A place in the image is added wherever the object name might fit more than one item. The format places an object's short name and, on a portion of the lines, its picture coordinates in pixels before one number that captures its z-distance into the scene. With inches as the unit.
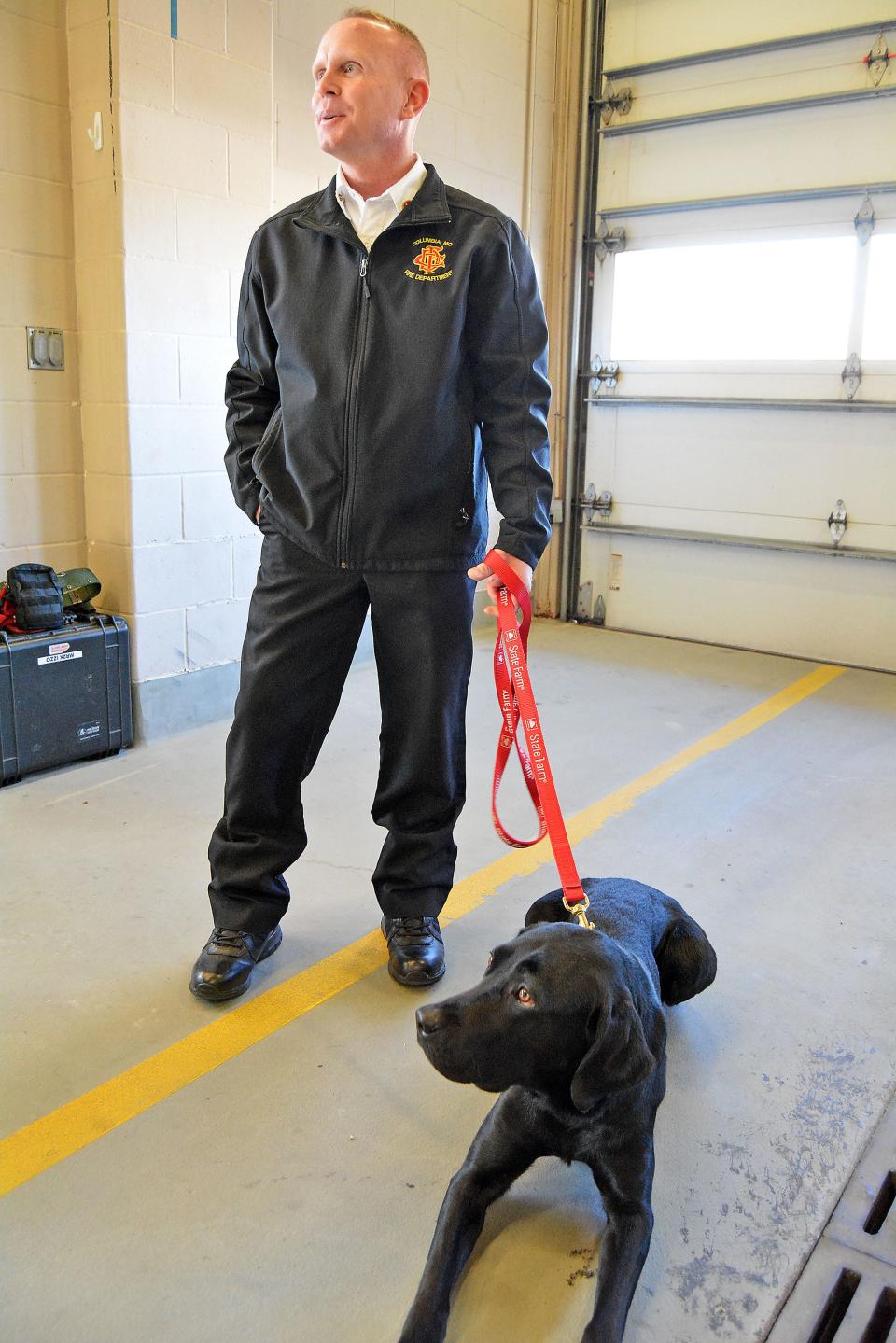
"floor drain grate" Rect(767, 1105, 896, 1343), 60.1
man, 84.3
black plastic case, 138.4
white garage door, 206.5
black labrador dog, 58.5
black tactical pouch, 139.9
